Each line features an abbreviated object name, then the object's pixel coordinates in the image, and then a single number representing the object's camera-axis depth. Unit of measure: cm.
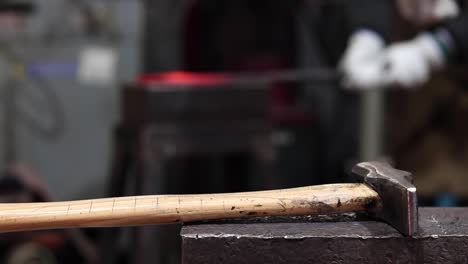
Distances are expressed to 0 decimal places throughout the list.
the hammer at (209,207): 121
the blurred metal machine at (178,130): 261
